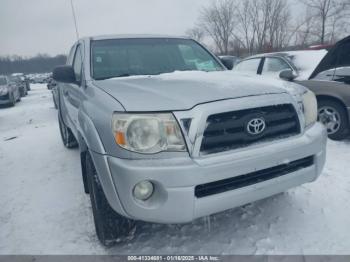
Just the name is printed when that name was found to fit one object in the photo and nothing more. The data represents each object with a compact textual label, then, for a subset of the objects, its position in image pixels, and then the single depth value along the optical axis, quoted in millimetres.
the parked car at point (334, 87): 4277
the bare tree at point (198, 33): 35938
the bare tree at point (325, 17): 25656
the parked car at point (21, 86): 19512
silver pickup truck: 1930
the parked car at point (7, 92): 14422
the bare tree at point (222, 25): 33141
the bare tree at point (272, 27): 29469
